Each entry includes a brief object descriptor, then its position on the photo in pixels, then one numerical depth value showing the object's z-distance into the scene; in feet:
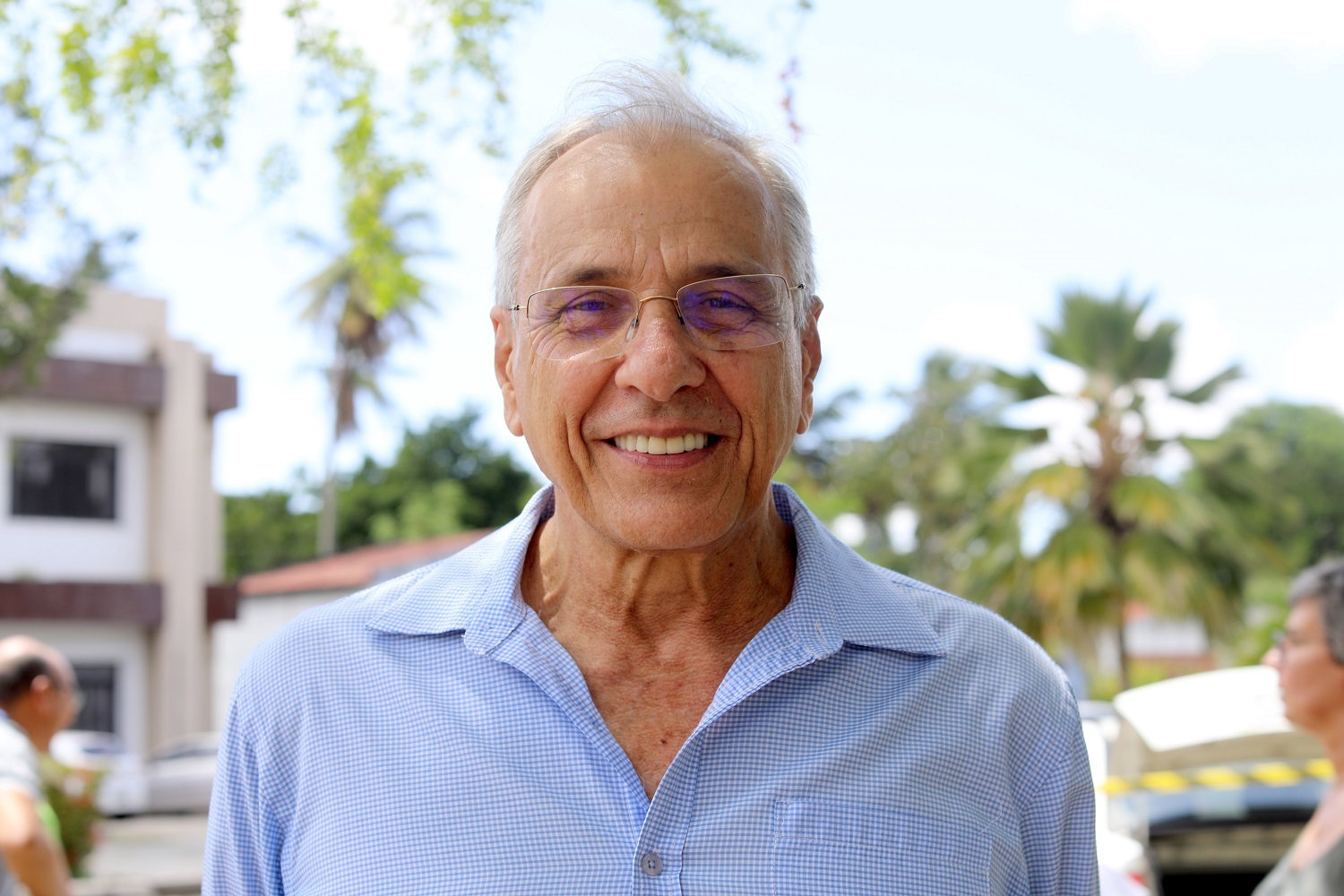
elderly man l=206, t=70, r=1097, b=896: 6.42
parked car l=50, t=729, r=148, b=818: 74.38
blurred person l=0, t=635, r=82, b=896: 12.48
